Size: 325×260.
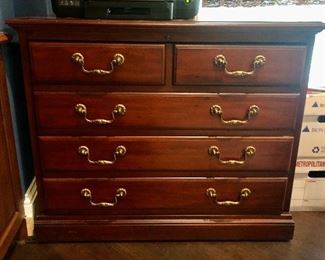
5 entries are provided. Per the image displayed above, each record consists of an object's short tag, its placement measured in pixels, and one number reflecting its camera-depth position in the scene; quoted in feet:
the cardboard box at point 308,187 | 4.95
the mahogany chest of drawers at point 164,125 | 3.59
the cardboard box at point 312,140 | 4.80
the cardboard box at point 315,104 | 4.63
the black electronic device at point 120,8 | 3.59
